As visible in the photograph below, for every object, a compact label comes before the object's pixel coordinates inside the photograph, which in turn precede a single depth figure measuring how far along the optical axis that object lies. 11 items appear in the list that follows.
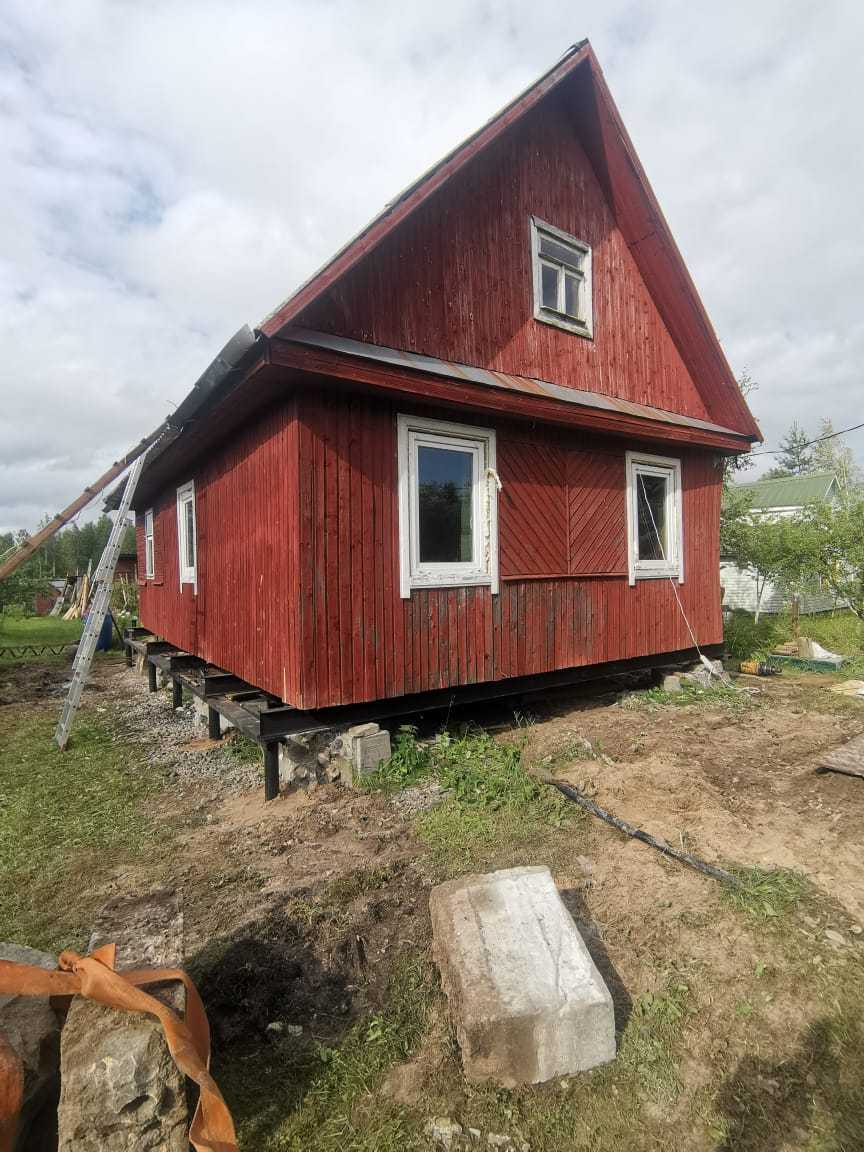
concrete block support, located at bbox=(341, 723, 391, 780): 5.30
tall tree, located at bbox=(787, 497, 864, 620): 11.34
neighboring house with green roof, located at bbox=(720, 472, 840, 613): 20.27
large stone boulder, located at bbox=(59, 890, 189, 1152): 1.78
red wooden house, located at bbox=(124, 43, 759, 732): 5.32
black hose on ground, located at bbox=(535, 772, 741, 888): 3.46
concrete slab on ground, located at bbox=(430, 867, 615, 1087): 2.28
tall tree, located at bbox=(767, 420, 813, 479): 54.41
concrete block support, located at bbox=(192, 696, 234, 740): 7.96
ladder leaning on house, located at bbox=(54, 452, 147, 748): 7.64
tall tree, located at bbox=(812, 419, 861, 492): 32.09
